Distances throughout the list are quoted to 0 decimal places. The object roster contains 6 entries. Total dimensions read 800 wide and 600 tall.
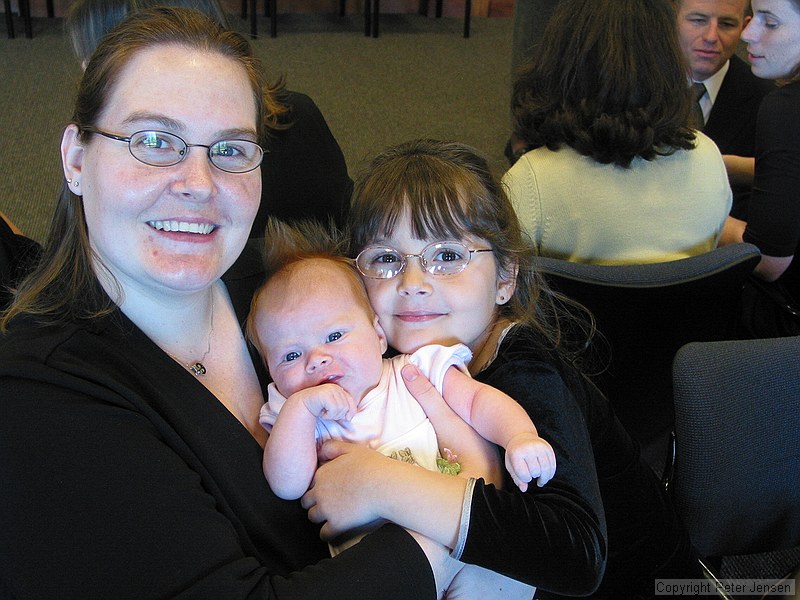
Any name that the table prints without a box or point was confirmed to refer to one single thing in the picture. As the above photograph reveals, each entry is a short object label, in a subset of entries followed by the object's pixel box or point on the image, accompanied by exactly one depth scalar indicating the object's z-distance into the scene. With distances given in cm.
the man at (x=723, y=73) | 321
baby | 135
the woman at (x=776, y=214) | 250
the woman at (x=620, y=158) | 231
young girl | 128
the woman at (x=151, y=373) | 102
